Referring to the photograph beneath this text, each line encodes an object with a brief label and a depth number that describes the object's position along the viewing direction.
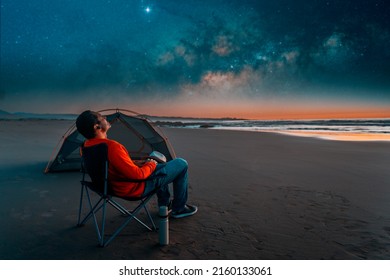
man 3.41
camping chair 3.37
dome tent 7.98
